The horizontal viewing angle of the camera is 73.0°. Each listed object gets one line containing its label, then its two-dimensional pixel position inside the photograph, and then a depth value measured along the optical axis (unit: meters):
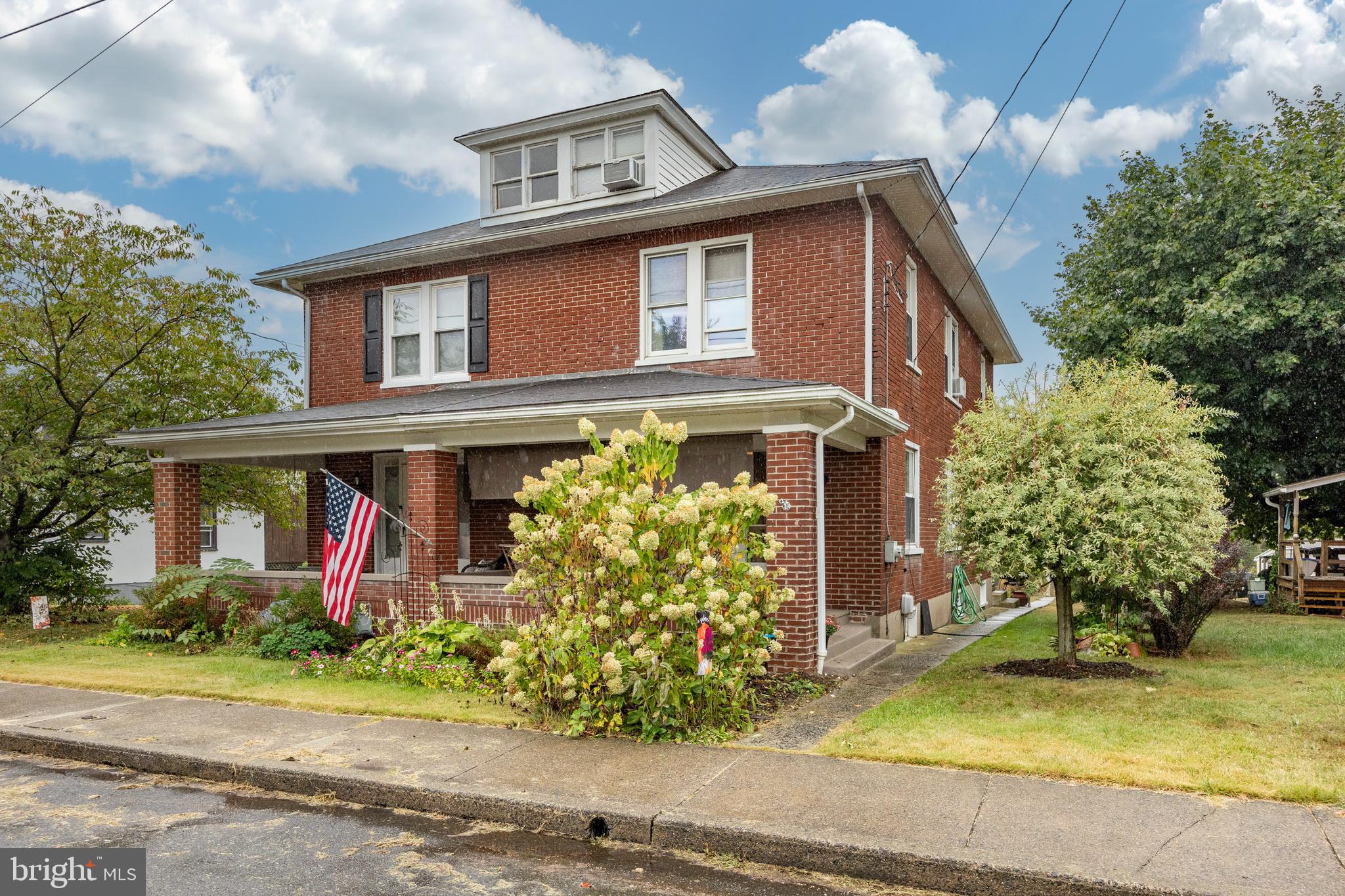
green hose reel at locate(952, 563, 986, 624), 15.97
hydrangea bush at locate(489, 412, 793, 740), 6.83
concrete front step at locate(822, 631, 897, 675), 9.65
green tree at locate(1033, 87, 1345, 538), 17.95
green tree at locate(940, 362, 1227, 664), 8.64
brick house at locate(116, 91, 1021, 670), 10.65
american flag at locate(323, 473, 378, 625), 10.01
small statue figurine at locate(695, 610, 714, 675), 6.73
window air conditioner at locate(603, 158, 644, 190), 14.06
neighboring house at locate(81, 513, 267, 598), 27.06
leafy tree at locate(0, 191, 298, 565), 14.45
